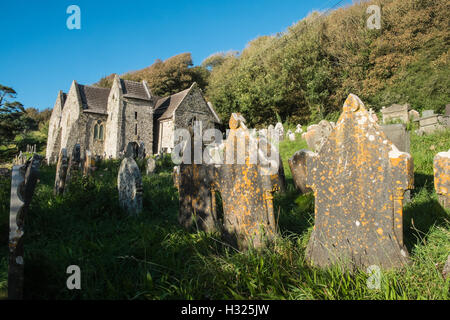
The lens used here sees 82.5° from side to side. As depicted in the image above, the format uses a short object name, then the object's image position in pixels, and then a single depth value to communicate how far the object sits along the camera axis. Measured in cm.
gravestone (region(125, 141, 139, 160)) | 780
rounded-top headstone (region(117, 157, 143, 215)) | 480
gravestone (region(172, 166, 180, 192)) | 659
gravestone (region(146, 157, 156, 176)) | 928
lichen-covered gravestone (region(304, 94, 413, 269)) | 244
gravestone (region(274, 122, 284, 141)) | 1644
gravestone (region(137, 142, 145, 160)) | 1359
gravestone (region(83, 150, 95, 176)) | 658
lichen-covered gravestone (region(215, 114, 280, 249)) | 309
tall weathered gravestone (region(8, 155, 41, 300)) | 215
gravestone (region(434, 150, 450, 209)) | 342
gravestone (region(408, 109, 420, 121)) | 1319
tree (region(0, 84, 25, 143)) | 2954
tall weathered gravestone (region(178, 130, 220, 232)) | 383
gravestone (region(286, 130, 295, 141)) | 1501
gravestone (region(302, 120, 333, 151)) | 724
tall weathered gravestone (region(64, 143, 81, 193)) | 565
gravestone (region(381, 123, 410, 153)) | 554
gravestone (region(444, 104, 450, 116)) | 1128
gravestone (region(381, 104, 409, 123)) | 1325
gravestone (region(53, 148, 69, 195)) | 573
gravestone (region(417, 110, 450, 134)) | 1048
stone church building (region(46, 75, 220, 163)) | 2559
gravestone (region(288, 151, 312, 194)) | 549
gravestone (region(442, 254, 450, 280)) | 210
